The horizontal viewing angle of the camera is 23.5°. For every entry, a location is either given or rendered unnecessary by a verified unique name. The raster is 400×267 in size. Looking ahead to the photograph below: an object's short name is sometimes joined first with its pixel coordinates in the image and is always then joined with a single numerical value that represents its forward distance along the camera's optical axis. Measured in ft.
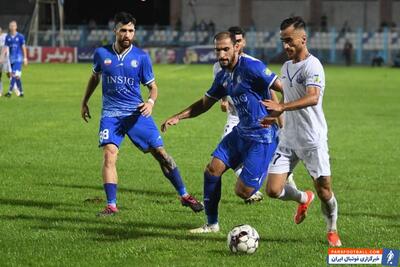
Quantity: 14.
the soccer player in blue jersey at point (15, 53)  105.57
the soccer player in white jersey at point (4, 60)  106.63
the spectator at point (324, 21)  242.99
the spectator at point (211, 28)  235.61
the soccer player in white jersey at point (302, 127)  28.71
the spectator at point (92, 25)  239.91
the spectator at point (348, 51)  219.82
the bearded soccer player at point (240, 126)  30.01
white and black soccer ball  27.89
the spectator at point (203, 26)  242.58
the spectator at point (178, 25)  243.95
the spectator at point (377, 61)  220.78
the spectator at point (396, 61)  214.46
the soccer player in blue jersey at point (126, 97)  36.29
